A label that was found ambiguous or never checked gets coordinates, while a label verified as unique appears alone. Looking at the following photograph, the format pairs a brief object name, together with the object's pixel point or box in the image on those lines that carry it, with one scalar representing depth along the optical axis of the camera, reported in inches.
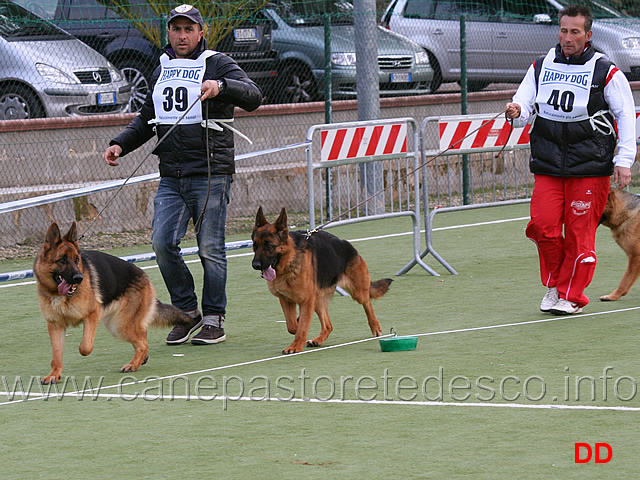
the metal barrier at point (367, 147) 732.0
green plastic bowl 540.4
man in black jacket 575.2
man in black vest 601.3
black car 1127.0
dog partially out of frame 660.7
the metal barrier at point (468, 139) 788.0
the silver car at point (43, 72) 1022.4
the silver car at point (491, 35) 1348.4
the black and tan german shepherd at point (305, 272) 547.8
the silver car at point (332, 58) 1218.0
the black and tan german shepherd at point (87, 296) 496.7
